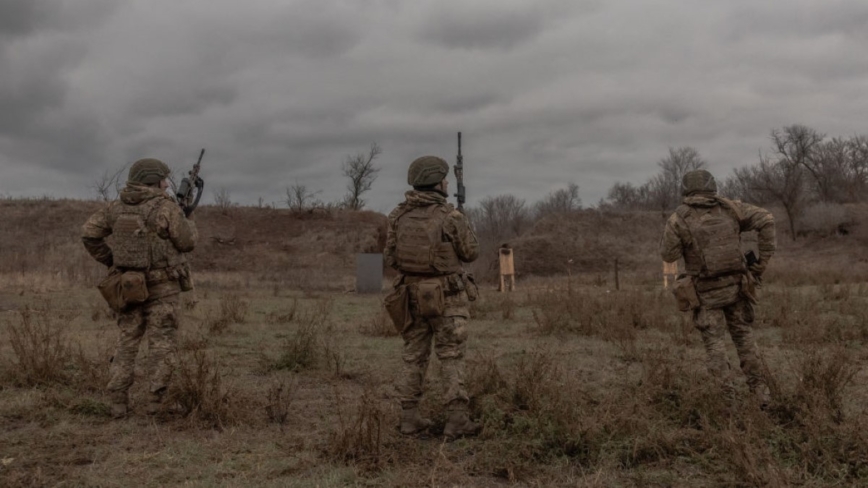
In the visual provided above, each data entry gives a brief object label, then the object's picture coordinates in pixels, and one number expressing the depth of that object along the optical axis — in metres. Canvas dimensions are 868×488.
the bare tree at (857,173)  42.61
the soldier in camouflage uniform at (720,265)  5.24
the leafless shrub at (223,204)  39.13
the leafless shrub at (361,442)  4.17
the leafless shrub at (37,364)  6.09
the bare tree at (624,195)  59.56
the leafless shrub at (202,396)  5.05
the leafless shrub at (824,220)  35.66
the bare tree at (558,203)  65.19
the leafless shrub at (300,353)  7.31
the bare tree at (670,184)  54.94
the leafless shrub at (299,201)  39.91
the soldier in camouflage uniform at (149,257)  5.25
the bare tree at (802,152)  45.22
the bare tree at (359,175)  46.53
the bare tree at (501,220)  54.28
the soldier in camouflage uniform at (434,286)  4.75
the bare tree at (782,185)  37.59
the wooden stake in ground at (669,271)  21.05
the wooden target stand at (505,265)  21.39
